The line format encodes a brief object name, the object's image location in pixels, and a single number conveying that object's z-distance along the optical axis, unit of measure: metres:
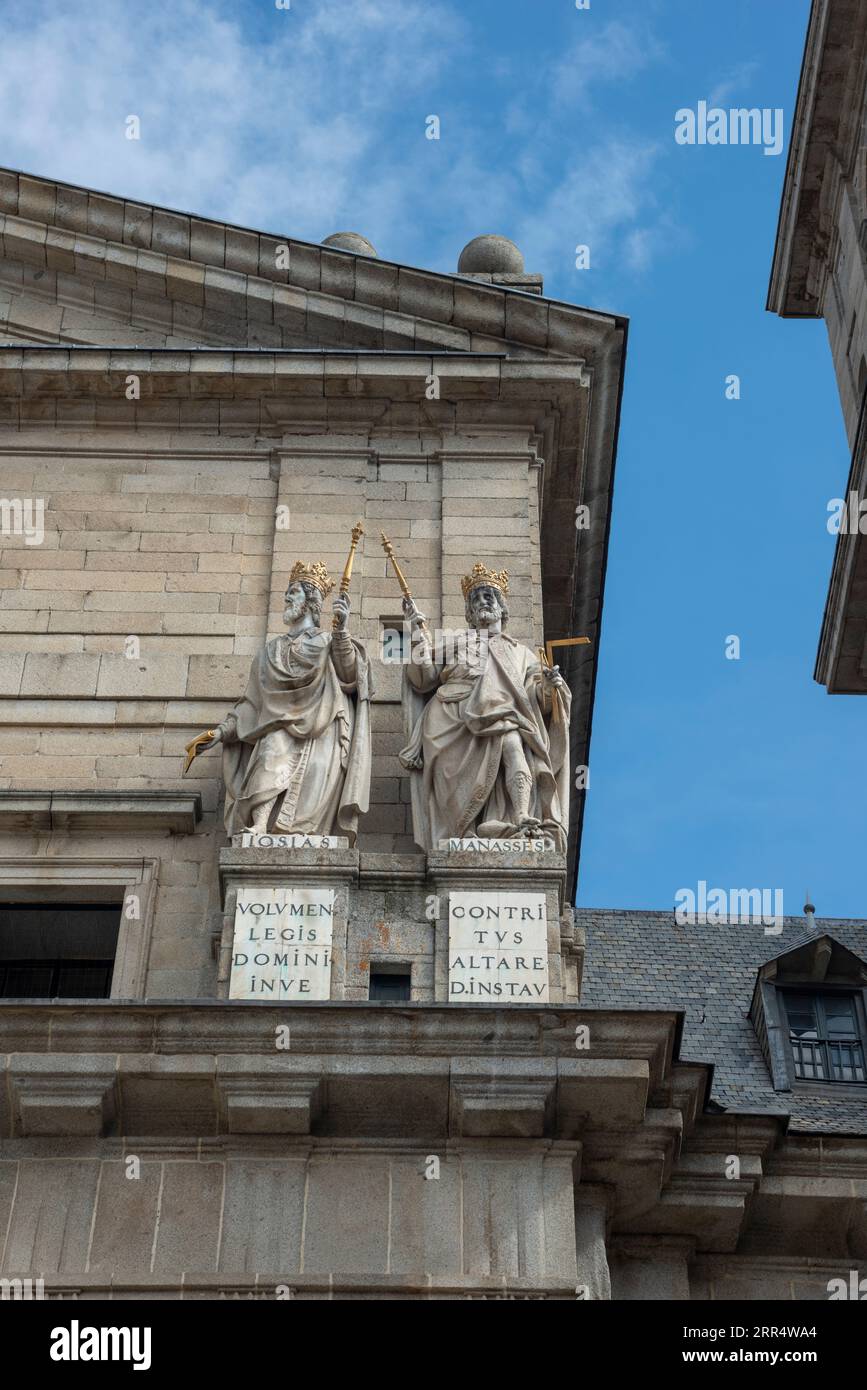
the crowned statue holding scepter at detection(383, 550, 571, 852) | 18.25
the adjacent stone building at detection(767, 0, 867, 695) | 26.92
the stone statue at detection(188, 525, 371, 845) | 18.30
